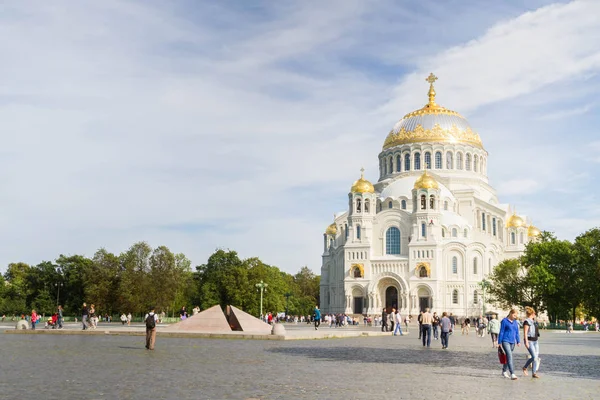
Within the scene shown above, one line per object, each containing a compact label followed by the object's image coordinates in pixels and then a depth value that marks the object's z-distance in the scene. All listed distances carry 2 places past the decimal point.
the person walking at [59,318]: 38.89
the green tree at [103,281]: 65.06
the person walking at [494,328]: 27.14
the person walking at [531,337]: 15.20
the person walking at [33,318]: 37.72
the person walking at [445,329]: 24.59
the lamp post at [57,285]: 80.97
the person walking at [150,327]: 21.19
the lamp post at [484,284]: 68.25
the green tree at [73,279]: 77.31
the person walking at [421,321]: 26.78
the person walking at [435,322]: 29.98
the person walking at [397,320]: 37.63
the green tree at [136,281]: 62.00
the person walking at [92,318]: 38.41
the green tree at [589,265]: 63.69
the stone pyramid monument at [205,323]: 32.78
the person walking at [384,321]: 42.15
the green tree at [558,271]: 65.18
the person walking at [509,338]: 14.24
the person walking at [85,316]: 35.75
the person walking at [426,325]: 26.08
